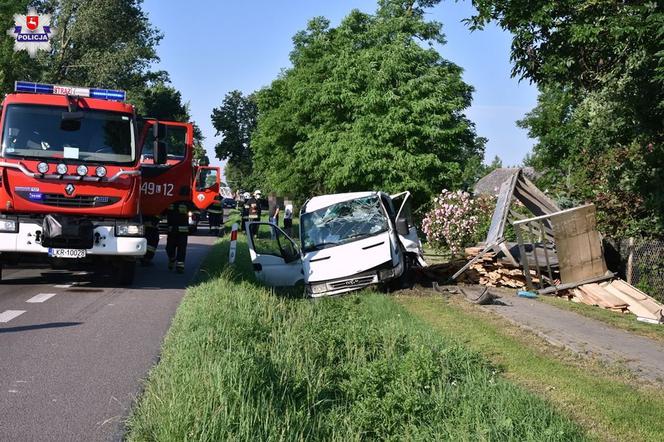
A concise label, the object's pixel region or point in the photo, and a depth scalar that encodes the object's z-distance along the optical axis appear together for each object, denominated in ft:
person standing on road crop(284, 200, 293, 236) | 94.57
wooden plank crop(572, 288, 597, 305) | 46.32
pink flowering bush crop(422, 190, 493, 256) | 70.69
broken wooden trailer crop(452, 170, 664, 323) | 45.09
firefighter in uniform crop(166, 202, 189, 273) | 50.49
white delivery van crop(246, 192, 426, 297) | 43.80
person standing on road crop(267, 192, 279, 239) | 93.25
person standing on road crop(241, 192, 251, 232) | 87.56
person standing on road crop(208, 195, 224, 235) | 104.99
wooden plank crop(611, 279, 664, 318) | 42.61
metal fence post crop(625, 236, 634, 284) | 49.08
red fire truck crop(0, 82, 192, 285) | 37.81
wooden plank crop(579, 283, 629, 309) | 44.37
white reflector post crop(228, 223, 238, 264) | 55.01
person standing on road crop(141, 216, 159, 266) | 50.24
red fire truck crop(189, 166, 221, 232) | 102.89
